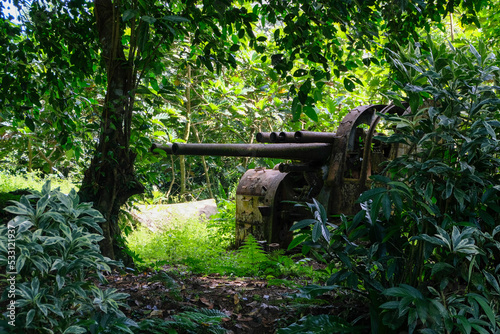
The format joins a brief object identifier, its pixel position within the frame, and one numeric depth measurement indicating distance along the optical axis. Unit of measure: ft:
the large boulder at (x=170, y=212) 27.89
